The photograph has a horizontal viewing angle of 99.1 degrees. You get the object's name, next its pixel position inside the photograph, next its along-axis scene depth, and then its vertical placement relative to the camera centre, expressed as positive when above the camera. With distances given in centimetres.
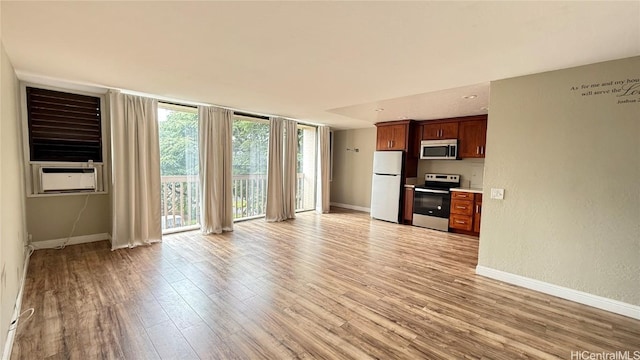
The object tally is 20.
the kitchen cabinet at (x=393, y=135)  581 +70
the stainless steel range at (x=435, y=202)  531 -67
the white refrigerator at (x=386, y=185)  591 -40
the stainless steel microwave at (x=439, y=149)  534 +39
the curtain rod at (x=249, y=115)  524 +97
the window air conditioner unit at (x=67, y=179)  357 -27
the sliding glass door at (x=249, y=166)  548 -5
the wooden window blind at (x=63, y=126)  354 +45
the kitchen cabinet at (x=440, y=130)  538 +78
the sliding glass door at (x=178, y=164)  463 -4
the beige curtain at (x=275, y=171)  567 -15
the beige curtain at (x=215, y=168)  464 -9
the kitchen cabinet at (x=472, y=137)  502 +61
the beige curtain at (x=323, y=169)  687 -9
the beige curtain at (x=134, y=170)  379 -13
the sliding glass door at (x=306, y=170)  700 -13
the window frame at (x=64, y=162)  346 +13
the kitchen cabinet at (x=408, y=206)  583 -83
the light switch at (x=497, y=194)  305 -26
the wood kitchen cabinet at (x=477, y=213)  489 -78
